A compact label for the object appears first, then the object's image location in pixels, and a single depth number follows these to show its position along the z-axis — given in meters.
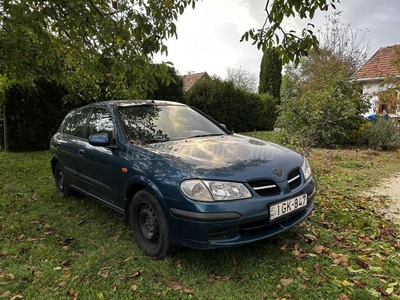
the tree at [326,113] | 9.77
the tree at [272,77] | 27.52
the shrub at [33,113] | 9.40
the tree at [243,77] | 44.34
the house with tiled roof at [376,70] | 10.36
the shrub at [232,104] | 14.91
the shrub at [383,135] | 9.68
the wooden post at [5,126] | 9.31
